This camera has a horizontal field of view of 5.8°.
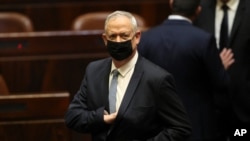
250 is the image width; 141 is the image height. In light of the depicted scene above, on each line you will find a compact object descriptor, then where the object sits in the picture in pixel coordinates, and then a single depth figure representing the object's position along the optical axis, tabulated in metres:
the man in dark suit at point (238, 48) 13.36
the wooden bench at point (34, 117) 12.44
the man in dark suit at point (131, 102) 11.88
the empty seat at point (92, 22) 14.58
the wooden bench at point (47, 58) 13.49
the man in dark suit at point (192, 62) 12.80
